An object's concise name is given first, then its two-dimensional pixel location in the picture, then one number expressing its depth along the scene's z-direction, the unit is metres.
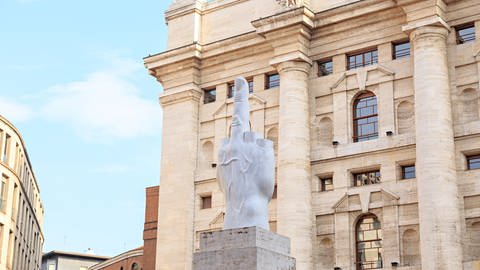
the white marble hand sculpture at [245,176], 21.09
